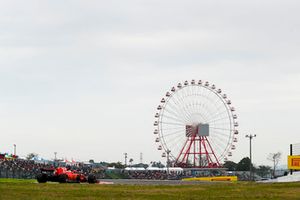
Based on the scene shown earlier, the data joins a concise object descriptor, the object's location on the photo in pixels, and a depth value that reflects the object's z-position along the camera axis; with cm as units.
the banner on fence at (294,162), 7838
